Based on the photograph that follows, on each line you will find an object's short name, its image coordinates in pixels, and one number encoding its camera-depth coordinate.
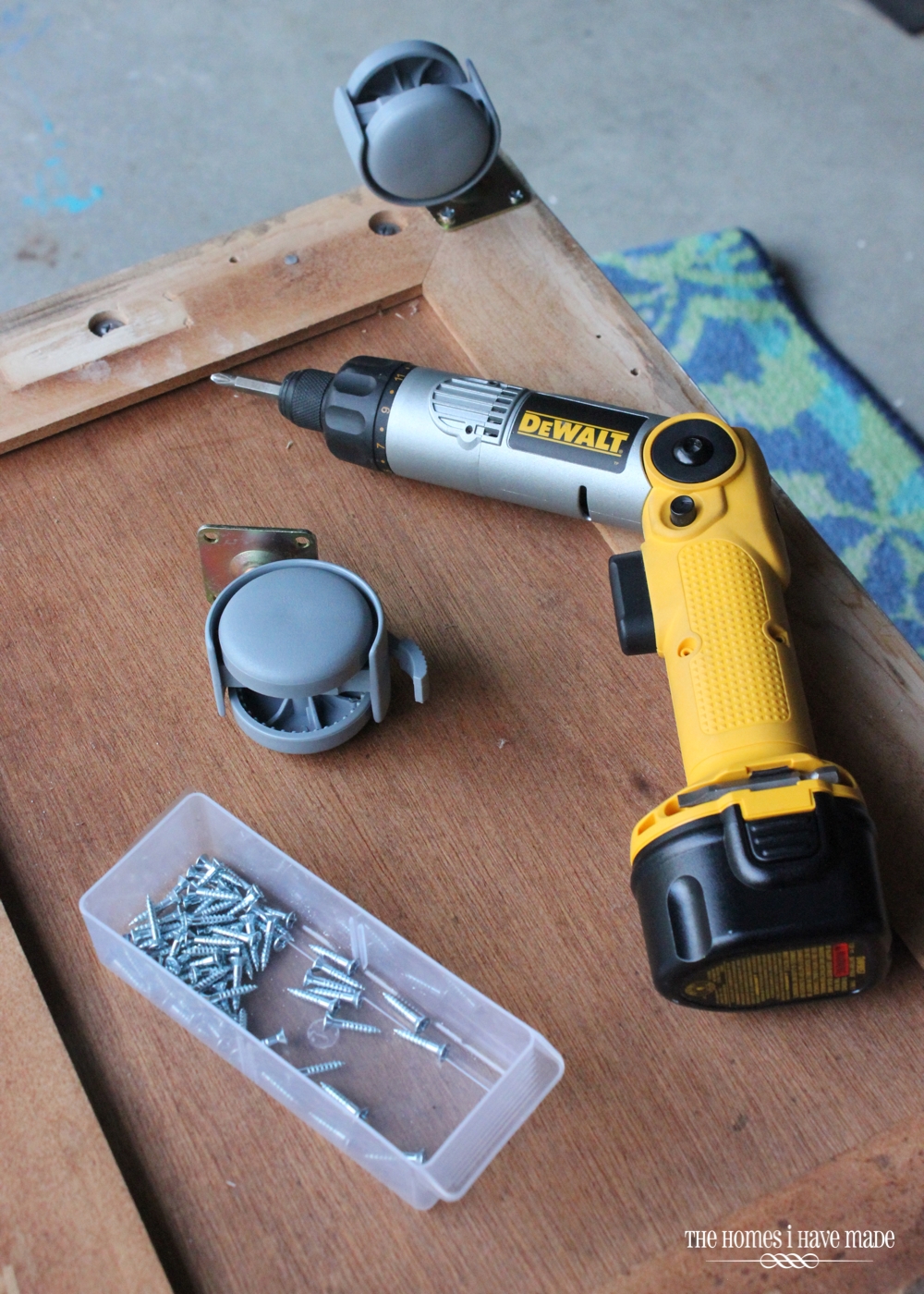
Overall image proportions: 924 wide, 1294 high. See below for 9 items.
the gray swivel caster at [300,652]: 0.66
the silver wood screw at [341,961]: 0.65
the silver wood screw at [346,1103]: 0.59
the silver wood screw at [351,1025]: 0.64
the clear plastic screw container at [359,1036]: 0.58
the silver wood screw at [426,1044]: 0.63
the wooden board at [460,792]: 0.58
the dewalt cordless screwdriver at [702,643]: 0.57
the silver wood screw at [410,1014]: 0.64
